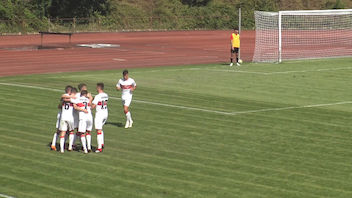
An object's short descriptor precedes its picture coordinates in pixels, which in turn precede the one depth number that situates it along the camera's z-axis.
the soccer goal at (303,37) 50.92
